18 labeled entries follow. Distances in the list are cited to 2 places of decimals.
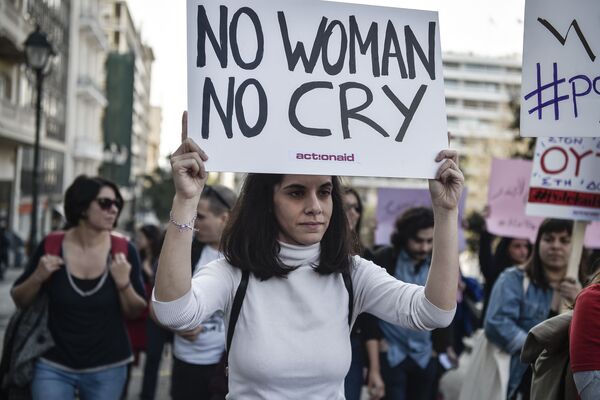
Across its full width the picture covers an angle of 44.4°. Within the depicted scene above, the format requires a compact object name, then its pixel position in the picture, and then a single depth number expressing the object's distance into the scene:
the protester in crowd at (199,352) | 4.48
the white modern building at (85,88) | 41.66
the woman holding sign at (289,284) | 2.27
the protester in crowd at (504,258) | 6.18
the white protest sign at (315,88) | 2.38
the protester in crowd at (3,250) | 20.41
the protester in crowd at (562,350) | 2.31
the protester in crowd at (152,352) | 6.23
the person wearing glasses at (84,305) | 4.00
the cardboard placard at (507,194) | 6.35
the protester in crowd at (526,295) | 4.32
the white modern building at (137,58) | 72.75
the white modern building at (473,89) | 97.69
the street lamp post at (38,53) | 11.36
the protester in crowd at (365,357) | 4.69
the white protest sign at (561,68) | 2.84
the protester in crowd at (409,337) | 5.05
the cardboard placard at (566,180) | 3.76
